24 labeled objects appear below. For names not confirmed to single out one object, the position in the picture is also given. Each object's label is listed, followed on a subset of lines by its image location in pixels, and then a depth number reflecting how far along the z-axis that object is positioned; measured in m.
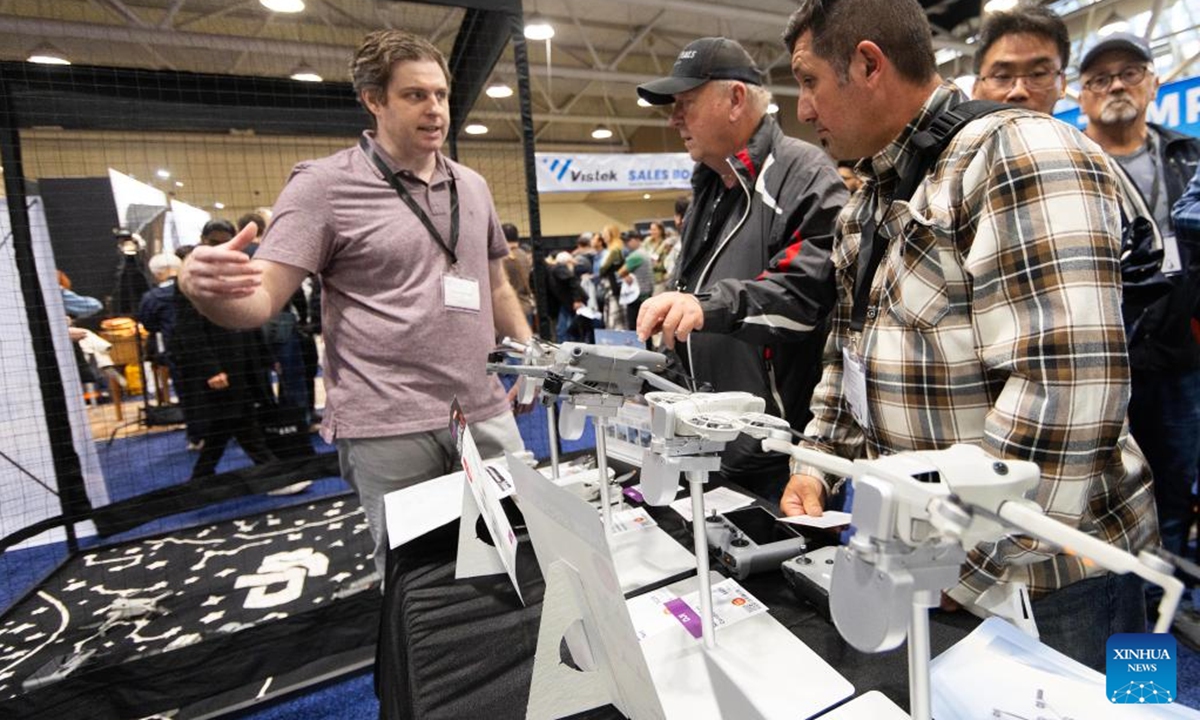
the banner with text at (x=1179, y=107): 2.66
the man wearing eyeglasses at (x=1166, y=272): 1.54
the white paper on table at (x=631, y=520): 0.98
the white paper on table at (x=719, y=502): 1.03
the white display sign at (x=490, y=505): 0.82
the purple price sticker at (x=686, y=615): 0.69
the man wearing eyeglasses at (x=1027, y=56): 1.33
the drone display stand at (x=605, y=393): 0.81
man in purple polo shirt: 1.32
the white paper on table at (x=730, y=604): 0.71
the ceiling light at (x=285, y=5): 4.39
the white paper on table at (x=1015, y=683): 0.50
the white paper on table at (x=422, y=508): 1.02
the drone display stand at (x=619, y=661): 0.51
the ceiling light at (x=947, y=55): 8.48
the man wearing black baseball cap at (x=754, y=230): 1.21
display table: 0.63
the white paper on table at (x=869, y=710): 0.55
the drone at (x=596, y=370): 0.81
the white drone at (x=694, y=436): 0.57
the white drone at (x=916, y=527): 0.34
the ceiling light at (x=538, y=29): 6.22
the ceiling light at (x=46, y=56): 2.37
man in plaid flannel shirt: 0.64
